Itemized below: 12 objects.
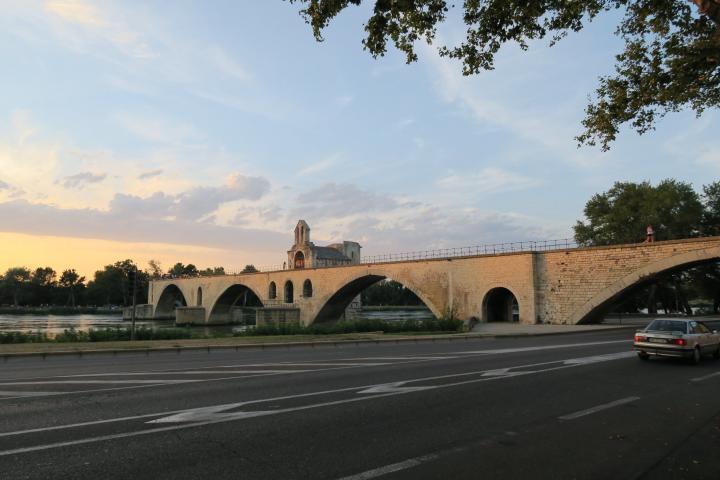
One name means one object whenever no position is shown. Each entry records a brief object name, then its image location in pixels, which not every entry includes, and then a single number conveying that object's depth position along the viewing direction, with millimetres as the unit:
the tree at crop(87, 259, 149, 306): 135625
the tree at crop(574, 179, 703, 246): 48375
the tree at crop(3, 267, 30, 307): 122688
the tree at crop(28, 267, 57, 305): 129750
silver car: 12336
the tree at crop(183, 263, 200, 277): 172412
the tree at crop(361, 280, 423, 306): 150875
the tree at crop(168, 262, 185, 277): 172250
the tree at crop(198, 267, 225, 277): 157688
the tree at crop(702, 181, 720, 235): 50000
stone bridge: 31312
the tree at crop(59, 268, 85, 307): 137000
